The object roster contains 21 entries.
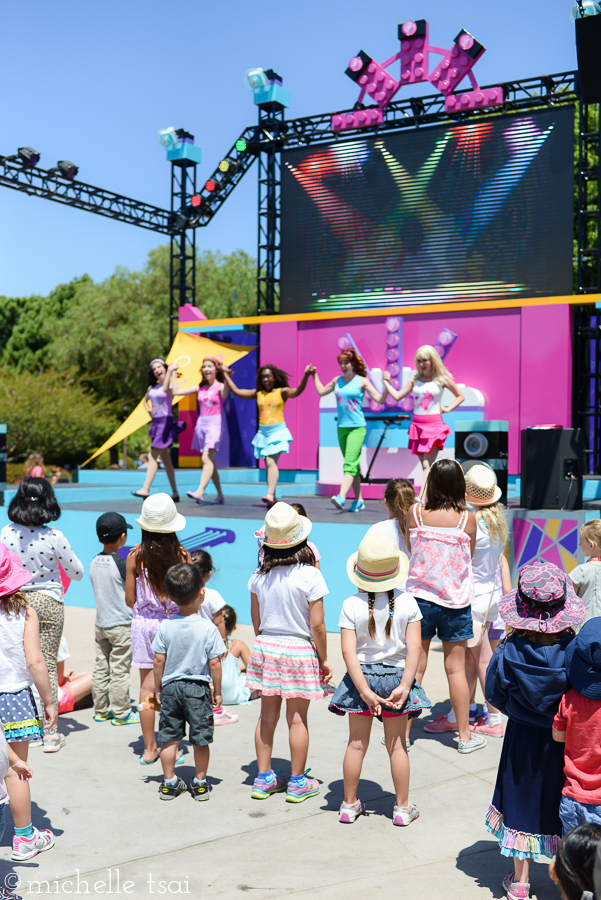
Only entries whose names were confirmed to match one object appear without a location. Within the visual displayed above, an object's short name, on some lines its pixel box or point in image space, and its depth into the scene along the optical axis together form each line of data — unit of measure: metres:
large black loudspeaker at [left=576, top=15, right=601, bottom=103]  5.05
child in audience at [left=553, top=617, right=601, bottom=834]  2.80
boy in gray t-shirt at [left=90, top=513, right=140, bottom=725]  5.34
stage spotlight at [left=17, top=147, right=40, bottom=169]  15.66
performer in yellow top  9.34
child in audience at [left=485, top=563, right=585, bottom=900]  2.96
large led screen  14.13
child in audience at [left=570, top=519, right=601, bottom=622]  4.58
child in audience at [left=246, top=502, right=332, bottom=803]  4.06
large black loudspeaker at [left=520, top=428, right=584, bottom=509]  7.71
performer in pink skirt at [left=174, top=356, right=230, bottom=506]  10.05
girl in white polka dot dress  4.70
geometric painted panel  7.48
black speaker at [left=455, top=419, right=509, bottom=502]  9.10
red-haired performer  9.02
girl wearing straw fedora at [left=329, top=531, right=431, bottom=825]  3.68
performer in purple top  9.89
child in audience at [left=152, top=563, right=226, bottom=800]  4.04
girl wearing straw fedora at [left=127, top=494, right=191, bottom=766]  4.59
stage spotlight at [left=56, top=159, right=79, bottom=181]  16.61
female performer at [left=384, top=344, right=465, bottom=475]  8.77
